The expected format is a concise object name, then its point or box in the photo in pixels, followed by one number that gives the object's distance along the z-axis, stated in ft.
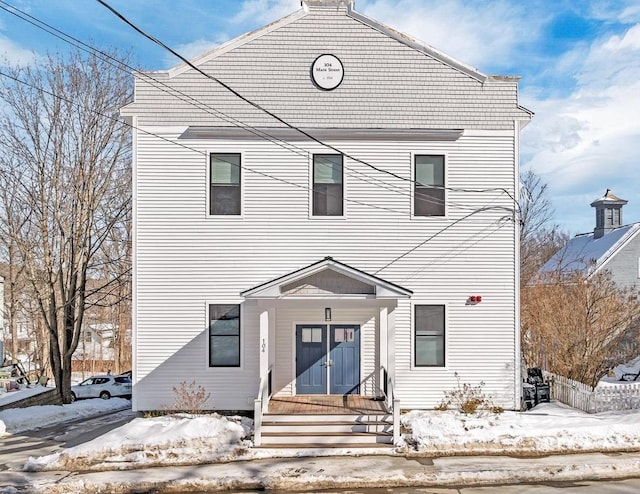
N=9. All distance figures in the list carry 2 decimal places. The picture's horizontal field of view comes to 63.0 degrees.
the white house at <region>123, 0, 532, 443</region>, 41.65
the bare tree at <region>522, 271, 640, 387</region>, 48.16
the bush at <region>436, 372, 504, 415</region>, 40.83
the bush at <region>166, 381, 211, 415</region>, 40.11
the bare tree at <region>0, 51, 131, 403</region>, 60.80
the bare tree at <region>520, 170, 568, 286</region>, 105.50
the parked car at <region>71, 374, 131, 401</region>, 77.71
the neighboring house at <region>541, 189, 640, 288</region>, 99.14
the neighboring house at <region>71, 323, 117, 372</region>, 131.95
